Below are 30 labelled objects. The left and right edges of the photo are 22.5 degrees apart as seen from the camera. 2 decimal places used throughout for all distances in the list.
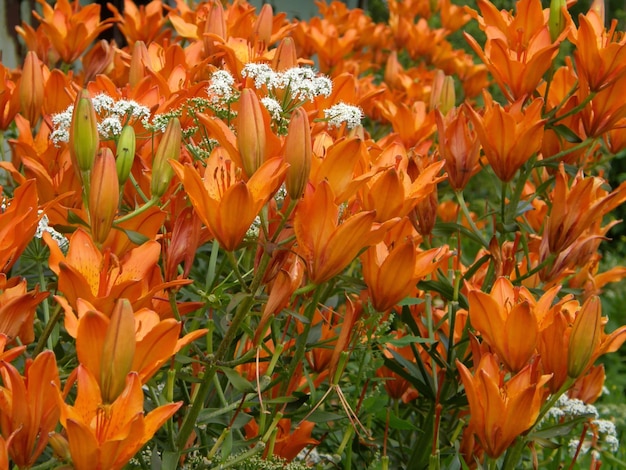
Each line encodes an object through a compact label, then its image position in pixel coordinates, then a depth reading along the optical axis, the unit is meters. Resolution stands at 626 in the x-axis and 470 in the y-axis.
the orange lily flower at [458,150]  1.68
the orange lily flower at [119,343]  1.20
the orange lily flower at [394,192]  1.43
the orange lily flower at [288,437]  1.56
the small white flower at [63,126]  1.48
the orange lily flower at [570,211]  1.62
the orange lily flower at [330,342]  1.50
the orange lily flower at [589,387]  1.87
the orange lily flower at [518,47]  1.65
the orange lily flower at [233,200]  1.31
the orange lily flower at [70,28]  2.05
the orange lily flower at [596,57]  1.63
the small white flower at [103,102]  1.49
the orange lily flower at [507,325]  1.43
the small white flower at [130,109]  1.49
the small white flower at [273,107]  1.45
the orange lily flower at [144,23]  2.21
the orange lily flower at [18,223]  1.33
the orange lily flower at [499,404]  1.40
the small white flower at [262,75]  1.49
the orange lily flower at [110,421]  1.19
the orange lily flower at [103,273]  1.30
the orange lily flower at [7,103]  1.73
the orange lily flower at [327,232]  1.35
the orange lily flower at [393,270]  1.44
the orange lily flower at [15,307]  1.32
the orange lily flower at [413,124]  2.03
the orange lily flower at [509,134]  1.61
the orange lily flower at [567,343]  1.43
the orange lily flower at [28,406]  1.23
